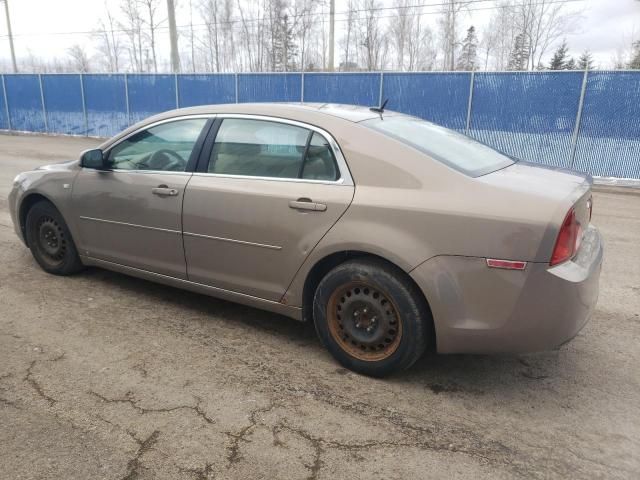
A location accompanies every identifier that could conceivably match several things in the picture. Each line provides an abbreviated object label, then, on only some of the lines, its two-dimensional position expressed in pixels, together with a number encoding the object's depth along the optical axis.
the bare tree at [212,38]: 43.78
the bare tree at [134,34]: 42.88
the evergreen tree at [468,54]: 45.06
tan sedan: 2.63
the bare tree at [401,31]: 41.81
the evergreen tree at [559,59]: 38.41
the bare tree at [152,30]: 41.28
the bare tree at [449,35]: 37.74
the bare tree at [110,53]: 48.44
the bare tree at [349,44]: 42.31
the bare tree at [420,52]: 42.87
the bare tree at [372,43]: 41.91
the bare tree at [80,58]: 52.43
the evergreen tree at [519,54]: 36.16
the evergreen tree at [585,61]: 40.38
